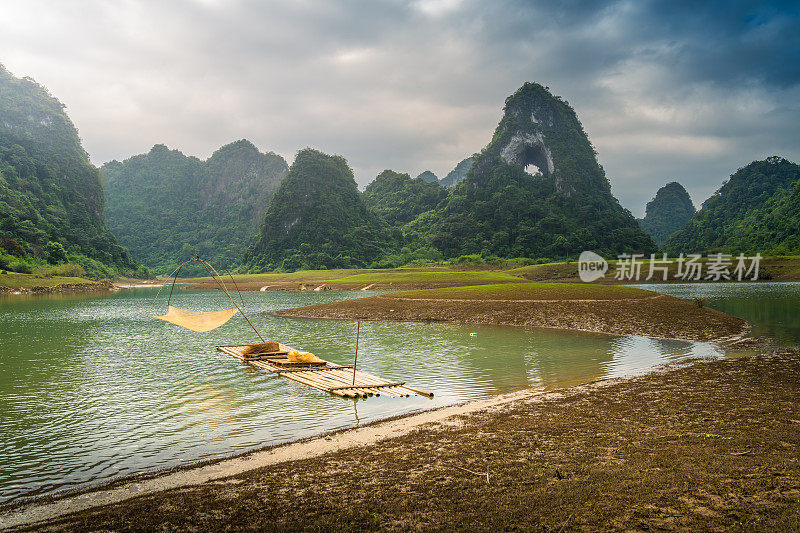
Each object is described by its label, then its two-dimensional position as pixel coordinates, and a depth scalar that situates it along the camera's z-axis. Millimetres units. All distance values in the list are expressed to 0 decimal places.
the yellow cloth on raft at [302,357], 15484
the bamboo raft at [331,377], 12273
